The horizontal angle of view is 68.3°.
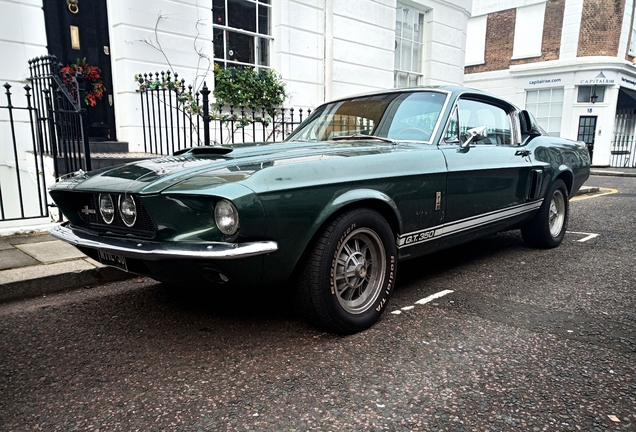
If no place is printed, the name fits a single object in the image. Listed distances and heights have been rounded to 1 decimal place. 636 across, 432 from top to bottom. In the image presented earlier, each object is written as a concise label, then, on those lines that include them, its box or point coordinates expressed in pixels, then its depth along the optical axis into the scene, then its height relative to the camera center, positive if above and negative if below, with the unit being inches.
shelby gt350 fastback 93.0 -17.3
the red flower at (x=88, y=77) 278.2 +27.8
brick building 819.4 +118.1
